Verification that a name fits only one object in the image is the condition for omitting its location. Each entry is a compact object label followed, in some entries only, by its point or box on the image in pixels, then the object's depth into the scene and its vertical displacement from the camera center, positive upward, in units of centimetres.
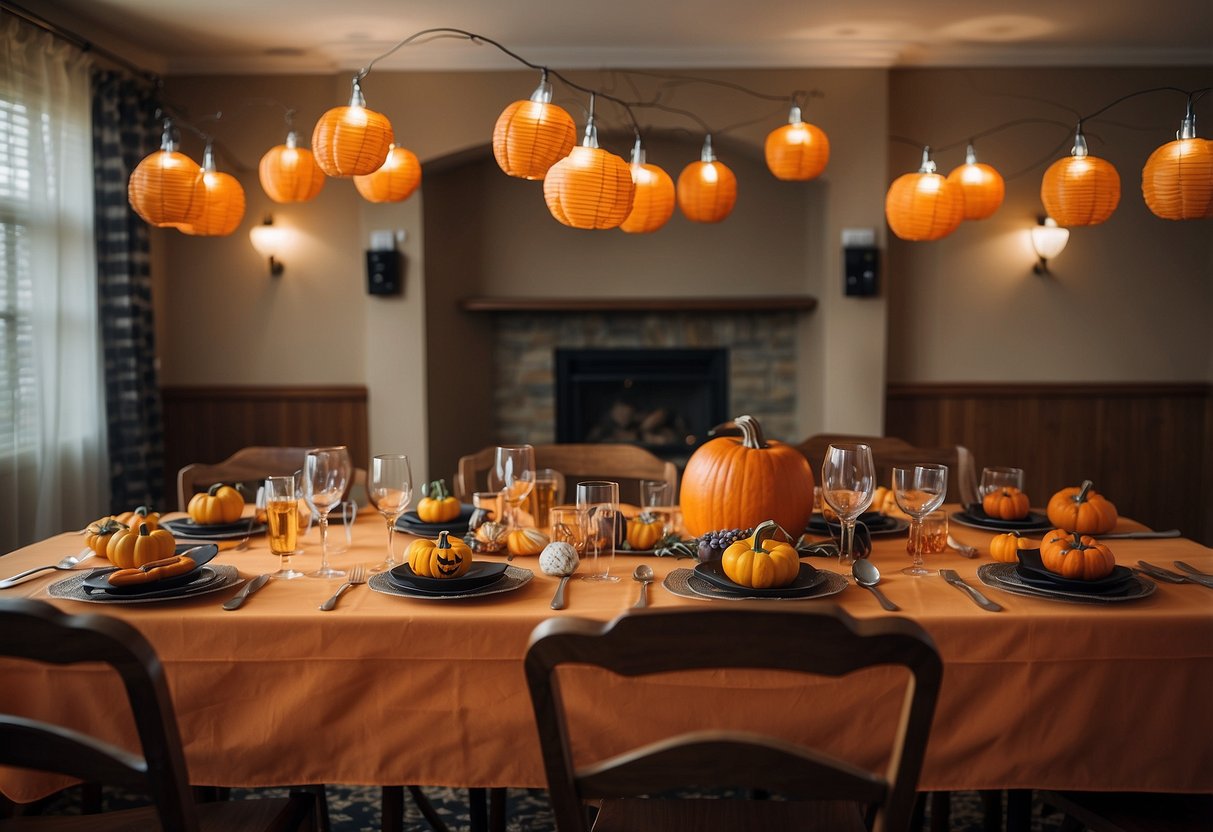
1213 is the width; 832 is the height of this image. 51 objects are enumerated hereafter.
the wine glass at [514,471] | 218 -23
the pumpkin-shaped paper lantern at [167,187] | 253 +48
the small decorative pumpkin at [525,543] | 207 -37
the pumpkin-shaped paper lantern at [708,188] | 310 +58
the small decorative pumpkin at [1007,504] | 234 -33
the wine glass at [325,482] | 191 -23
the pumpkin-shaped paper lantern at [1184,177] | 237 +47
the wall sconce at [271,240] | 480 +64
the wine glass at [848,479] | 184 -21
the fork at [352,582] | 165 -40
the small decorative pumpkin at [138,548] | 188 -35
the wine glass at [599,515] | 195 -30
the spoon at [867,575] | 181 -39
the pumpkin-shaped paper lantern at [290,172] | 282 +57
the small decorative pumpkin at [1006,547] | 197 -37
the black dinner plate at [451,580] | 170 -38
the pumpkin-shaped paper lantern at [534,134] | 223 +54
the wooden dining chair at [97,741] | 105 -42
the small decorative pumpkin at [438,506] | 234 -33
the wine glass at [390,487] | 199 -24
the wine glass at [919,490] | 190 -24
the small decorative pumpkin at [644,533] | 207 -35
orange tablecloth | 155 -54
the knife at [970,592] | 162 -40
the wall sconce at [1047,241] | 477 +62
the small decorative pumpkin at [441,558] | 174 -34
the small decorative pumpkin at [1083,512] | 223 -34
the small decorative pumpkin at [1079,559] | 169 -34
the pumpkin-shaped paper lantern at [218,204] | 269 +46
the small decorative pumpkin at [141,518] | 205 -33
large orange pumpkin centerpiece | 208 -25
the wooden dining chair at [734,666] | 100 -34
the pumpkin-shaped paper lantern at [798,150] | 312 +71
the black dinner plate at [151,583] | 172 -39
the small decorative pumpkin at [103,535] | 202 -35
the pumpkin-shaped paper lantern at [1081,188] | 267 +50
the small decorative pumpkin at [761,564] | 169 -35
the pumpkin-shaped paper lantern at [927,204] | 292 +49
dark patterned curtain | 409 +37
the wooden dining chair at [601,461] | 295 -29
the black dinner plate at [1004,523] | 230 -37
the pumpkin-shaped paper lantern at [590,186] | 229 +43
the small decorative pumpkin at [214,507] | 230 -33
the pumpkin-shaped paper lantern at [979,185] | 304 +57
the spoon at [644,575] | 181 -40
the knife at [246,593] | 165 -40
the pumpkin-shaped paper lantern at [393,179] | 281 +55
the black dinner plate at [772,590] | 168 -39
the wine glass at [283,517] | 189 -29
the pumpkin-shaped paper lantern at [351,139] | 231 +55
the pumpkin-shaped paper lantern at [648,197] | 279 +50
